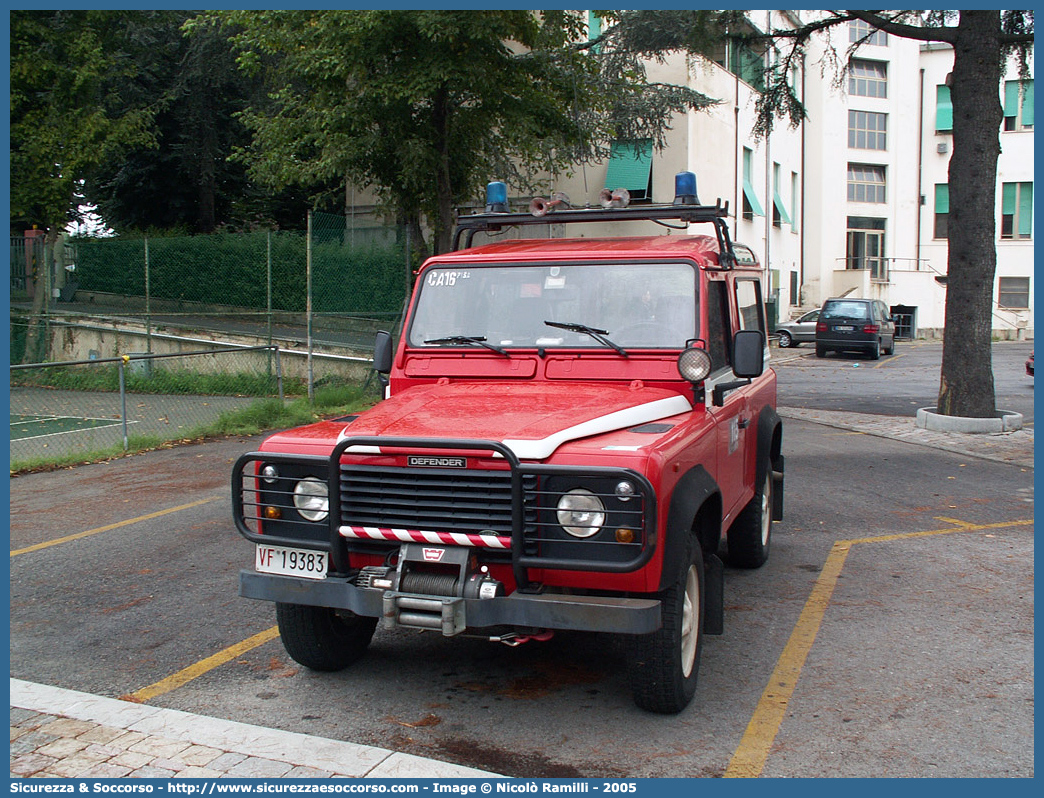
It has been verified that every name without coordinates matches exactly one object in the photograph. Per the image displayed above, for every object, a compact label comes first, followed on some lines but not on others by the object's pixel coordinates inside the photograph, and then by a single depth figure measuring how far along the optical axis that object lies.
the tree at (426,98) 15.55
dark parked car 29.91
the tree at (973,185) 13.93
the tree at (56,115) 19.86
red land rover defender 4.09
